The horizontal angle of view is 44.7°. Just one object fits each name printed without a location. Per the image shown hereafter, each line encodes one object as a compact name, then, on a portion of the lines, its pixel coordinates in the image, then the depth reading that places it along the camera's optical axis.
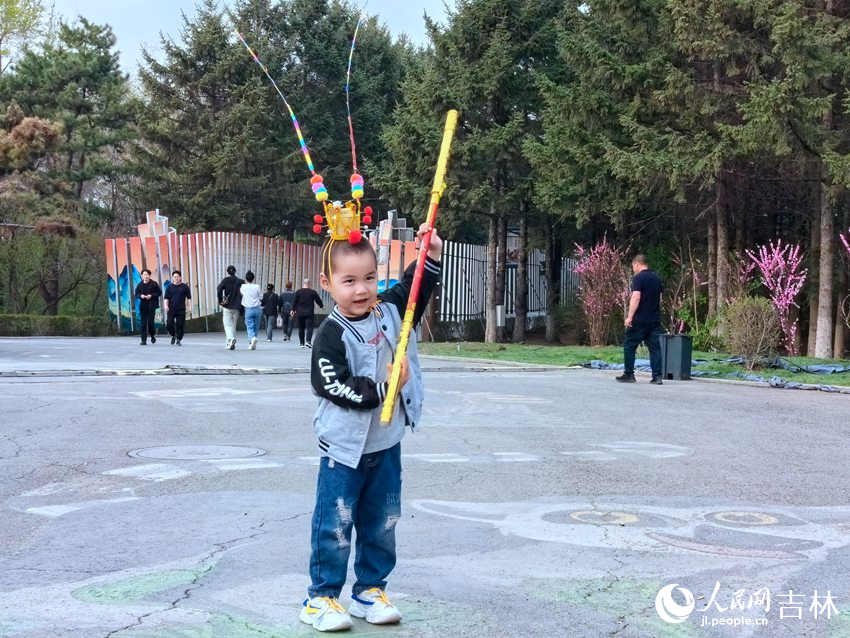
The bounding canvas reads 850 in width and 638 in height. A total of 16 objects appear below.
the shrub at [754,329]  18.94
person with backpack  23.87
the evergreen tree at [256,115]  43.72
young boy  4.55
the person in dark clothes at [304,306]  26.78
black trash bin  18.11
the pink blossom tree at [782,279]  23.29
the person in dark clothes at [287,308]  32.89
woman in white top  24.56
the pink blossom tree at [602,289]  28.25
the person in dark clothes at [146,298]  25.08
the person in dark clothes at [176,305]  25.00
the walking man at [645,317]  16.88
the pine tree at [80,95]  43.28
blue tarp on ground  16.52
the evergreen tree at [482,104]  32.97
